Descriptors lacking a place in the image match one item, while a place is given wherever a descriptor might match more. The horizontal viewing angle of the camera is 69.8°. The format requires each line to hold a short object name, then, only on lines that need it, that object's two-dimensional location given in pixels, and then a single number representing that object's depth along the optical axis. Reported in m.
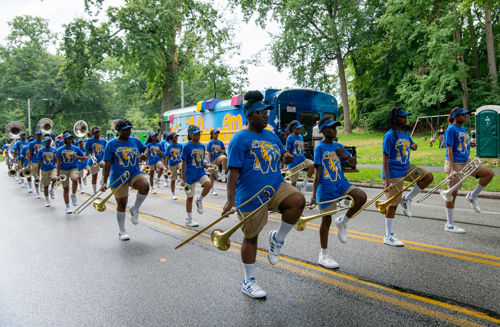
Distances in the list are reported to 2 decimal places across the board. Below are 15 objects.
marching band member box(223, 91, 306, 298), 3.58
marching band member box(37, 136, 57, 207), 9.98
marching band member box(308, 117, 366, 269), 4.46
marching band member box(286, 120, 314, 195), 9.16
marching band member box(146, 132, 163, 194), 12.19
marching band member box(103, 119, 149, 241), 6.11
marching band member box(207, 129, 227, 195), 11.15
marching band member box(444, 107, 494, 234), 6.00
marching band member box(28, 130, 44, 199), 10.92
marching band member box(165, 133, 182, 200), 11.03
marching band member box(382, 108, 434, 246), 5.25
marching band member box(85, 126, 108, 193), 10.87
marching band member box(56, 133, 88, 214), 9.24
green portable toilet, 15.43
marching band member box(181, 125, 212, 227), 7.36
